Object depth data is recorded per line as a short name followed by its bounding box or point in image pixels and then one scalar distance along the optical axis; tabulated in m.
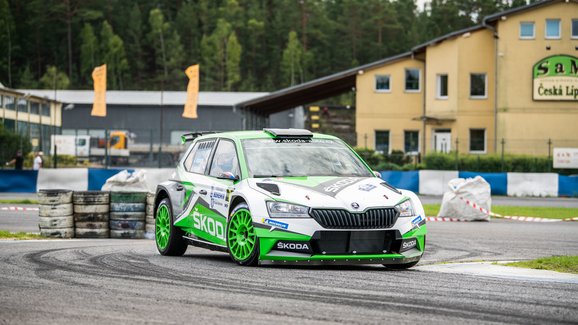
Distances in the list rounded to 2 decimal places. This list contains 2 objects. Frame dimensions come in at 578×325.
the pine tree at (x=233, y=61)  130.25
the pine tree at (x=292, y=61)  136.62
